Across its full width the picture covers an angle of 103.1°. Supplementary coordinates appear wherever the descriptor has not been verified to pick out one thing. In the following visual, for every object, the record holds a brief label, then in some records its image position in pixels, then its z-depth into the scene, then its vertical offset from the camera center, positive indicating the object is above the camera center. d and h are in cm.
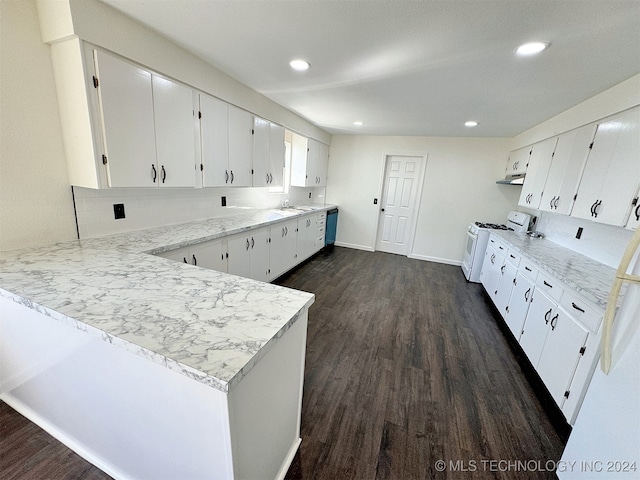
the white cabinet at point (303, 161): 439 +34
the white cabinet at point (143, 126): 164 +30
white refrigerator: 94 -77
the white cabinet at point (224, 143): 238 +31
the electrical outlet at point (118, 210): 202 -35
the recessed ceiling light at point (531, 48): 159 +94
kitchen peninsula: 80 -70
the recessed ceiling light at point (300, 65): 209 +95
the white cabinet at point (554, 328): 152 -94
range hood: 377 +26
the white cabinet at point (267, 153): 309 +31
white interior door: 509 -31
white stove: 379 -66
